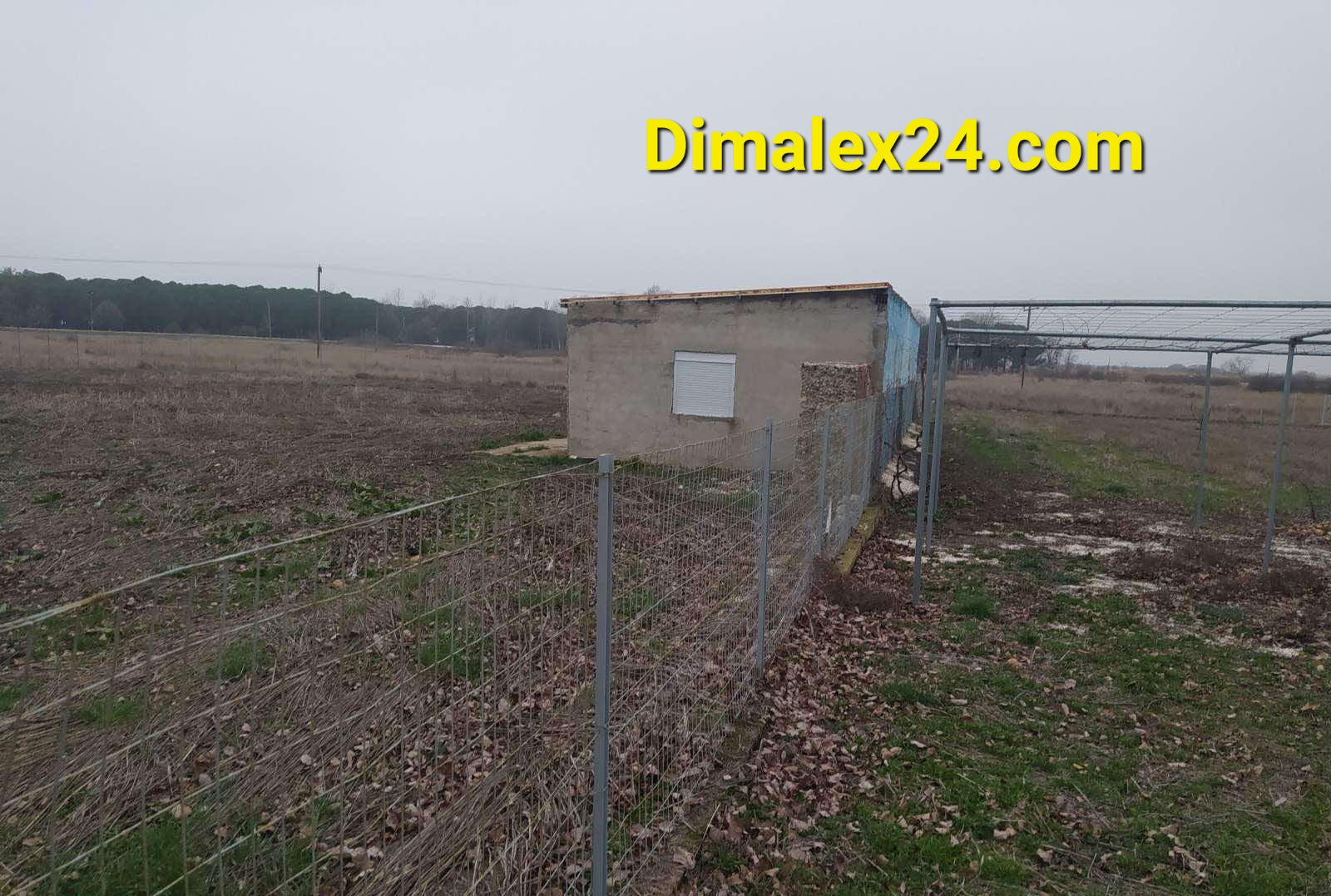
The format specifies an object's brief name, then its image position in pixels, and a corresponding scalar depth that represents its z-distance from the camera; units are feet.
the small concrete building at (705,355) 43.34
